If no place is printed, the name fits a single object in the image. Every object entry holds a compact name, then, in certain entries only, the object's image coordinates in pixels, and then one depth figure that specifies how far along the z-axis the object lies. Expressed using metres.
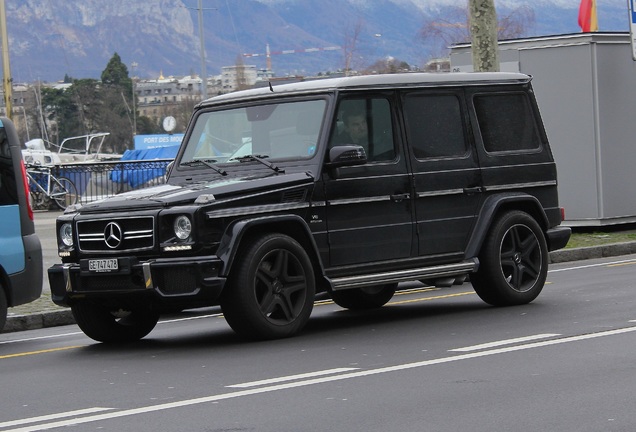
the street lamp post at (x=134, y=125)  134.38
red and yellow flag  30.58
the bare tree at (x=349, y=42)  79.00
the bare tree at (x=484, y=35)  22.92
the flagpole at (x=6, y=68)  31.34
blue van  12.80
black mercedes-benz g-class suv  11.26
